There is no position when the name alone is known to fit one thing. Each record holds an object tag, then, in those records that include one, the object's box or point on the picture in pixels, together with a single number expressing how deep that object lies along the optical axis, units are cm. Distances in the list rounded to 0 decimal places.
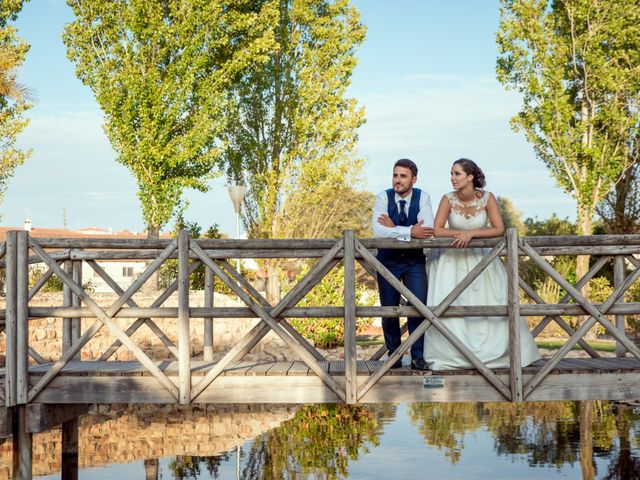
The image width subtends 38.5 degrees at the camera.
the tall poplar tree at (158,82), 2558
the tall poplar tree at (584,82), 2638
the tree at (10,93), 2598
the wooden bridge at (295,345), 760
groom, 772
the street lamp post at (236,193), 2281
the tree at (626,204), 2862
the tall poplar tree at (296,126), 3041
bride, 784
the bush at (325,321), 1981
